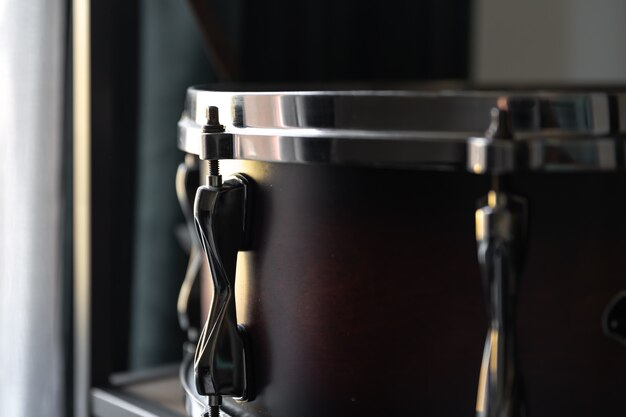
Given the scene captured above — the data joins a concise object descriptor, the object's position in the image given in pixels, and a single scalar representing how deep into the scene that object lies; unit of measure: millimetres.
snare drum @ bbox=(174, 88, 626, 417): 480
